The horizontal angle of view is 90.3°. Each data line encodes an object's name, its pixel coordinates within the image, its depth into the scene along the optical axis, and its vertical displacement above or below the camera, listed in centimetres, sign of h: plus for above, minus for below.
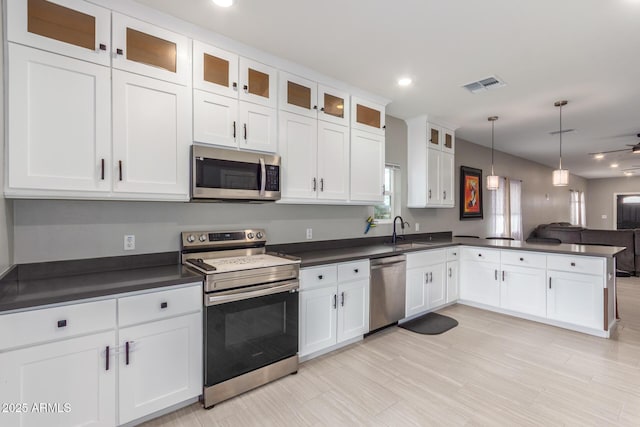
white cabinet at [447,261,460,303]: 432 -91
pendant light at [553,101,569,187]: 410 +49
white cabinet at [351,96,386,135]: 355 +115
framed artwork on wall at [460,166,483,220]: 577 +41
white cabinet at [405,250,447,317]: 376 -83
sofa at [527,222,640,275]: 631 -51
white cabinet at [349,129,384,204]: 355 +56
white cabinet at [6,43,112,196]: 178 +54
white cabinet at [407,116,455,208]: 453 +74
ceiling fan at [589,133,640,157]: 532 +139
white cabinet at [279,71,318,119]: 293 +114
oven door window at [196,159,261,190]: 241 +32
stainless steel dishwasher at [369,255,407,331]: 330 -82
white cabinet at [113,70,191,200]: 210 +54
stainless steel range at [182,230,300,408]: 213 -72
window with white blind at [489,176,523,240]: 671 +13
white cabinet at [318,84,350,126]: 322 +115
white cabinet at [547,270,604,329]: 335 -91
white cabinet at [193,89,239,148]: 242 +76
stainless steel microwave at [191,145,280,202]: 240 +32
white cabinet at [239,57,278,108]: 267 +114
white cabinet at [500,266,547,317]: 375 -92
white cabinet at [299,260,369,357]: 273 -83
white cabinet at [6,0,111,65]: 177 +111
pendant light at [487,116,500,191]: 471 +49
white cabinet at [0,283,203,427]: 157 -80
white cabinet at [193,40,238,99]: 242 +115
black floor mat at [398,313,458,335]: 353 -127
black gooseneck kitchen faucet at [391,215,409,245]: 423 -17
